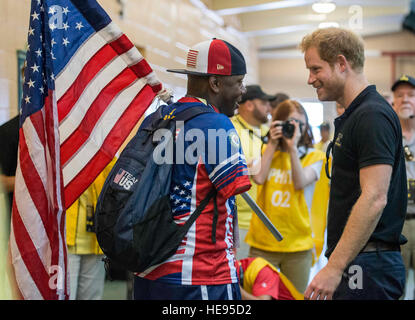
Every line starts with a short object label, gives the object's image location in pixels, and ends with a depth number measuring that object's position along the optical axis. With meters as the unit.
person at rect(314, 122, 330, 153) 8.20
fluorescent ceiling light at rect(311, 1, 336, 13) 11.51
